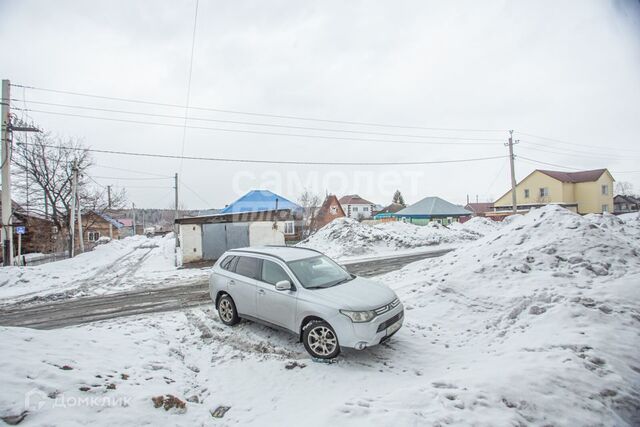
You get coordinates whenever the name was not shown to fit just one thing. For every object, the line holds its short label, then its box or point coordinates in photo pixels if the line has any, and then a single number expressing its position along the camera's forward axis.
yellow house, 42.78
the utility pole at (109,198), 31.75
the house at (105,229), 48.58
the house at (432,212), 42.54
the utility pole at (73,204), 20.11
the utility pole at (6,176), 14.47
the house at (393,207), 75.94
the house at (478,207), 70.12
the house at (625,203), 53.56
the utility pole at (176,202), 26.64
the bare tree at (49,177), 22.62
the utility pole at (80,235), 22.70
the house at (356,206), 76.94
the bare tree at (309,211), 33.62
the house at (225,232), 18.84
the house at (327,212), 37.22
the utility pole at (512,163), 27.52
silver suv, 4.56
